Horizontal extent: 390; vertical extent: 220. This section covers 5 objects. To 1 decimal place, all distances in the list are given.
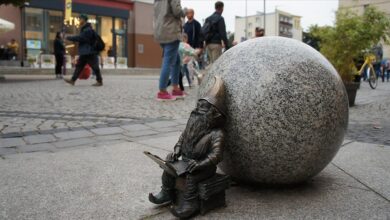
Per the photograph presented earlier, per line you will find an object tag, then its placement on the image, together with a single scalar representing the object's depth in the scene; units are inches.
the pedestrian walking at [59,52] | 695.7
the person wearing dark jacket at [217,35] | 406.4
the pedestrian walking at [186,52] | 437.1
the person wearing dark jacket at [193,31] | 440.5
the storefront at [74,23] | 1043.3
